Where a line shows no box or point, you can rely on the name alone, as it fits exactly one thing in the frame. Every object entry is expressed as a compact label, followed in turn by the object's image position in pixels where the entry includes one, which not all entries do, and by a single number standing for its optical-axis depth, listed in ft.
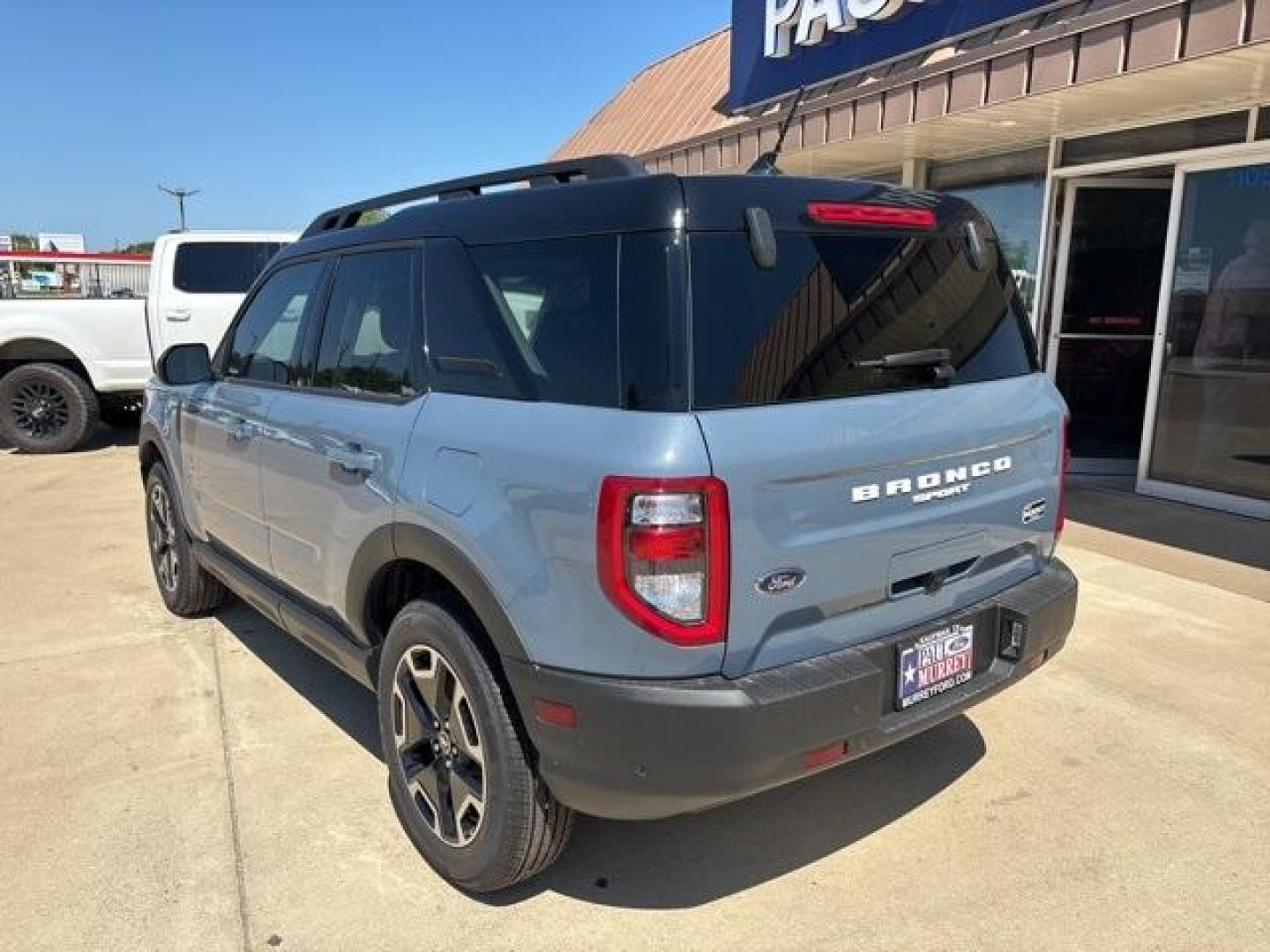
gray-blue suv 6.64
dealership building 17.90
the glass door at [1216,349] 20.40
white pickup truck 30.19
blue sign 21.38
